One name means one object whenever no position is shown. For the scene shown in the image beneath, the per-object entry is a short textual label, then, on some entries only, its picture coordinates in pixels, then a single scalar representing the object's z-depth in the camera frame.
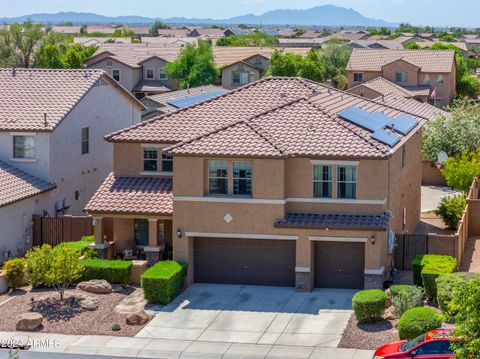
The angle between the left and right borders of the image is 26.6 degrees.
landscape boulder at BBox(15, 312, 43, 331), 29.94
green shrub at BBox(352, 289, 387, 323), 29.61
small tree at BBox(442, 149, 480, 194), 48.97
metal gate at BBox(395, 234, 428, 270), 36.62
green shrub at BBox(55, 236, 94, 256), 36.00
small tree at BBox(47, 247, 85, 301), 31.98
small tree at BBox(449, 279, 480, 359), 20.06
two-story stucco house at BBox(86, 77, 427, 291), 33.78
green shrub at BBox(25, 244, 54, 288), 32.34
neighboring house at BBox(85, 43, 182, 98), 103.94
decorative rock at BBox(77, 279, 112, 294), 33.19
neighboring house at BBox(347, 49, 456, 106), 100.00
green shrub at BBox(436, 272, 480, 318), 29.33
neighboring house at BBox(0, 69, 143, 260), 39.59
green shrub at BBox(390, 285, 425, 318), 29.87
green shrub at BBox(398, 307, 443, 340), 27.28
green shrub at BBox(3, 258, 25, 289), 33.72
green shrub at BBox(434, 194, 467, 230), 43.12
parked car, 24.41
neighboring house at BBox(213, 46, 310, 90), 110.69
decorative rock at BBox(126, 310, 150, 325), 30.50
